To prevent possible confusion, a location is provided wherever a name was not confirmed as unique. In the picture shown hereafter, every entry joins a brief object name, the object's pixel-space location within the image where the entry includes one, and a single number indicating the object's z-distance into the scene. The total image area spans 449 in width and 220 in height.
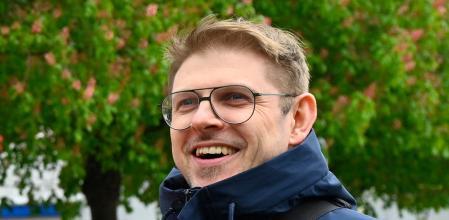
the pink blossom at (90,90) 13.76
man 3.51
